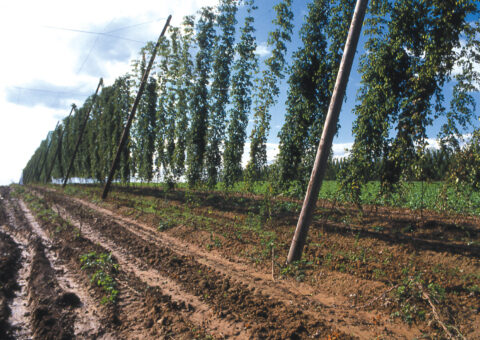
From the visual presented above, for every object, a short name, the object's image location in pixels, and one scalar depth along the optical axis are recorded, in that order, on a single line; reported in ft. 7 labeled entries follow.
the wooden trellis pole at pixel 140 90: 51.31
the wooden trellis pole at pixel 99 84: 88.89
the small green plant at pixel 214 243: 26.53
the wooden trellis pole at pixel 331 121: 18.72
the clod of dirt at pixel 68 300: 15.04
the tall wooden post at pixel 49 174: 129.29
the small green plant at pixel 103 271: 15.74
